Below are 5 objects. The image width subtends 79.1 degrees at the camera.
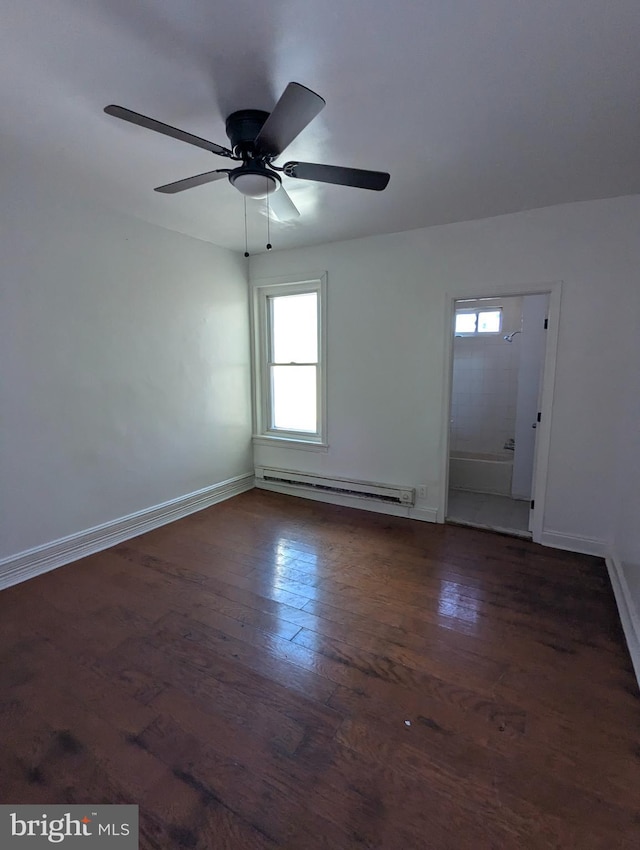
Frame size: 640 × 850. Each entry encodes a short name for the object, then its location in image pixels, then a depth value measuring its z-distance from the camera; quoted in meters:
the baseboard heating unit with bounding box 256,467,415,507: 3.71
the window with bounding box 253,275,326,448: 4.12
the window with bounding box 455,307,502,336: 5.10
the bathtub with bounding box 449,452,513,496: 4.41
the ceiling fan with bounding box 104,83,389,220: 1.51
